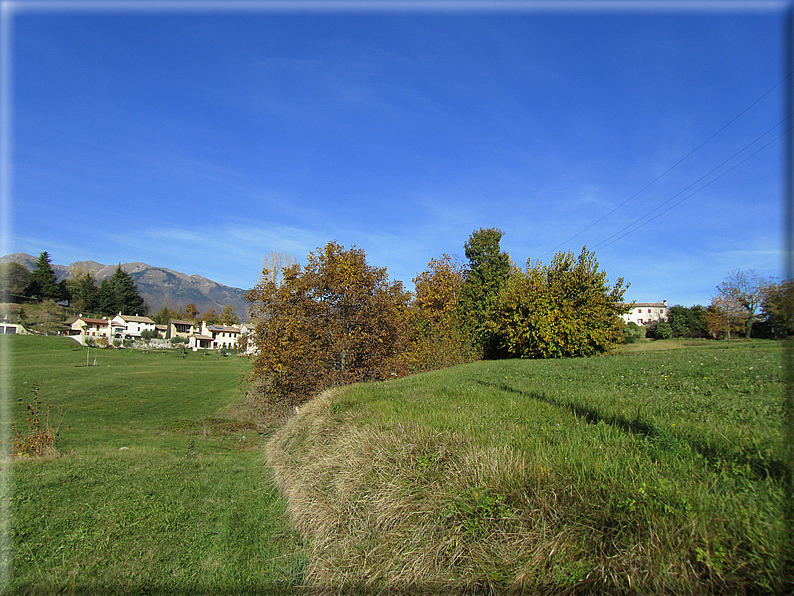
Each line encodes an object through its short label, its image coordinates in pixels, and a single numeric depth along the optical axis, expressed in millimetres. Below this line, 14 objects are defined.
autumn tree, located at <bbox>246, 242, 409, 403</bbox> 16266
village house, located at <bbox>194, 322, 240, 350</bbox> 107250
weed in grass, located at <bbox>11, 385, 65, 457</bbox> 8625
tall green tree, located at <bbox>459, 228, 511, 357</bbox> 31000
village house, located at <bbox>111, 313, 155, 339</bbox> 95938
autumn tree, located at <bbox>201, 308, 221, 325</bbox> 129725
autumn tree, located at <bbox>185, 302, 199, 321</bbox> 135000
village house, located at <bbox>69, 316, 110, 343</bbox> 81506
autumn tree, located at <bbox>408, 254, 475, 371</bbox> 24172
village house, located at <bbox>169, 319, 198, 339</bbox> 112738
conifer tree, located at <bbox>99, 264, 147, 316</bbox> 97612
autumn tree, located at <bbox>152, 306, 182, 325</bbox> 113375
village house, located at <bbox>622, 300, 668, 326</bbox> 99000
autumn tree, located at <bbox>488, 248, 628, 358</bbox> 21578
